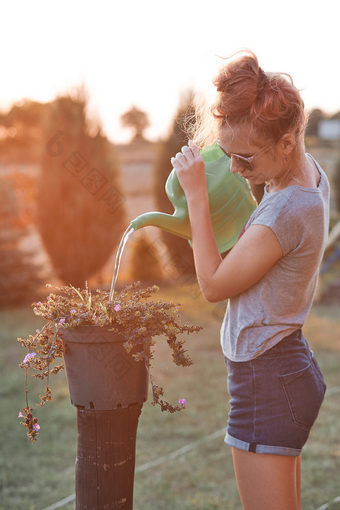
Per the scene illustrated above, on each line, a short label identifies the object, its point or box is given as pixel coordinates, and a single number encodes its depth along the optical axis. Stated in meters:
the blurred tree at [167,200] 7.77
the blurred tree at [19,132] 8.26
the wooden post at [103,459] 1.55
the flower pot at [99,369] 1.51
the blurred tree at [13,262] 7.73
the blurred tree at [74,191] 7.99
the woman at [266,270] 1.37
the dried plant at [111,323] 1.50
